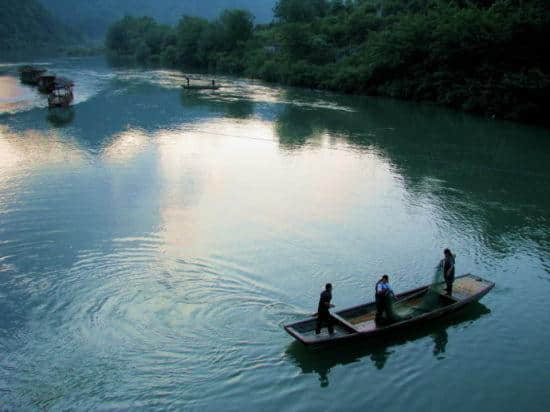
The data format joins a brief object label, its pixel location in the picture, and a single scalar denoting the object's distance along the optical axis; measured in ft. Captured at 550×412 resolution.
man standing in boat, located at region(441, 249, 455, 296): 48.60
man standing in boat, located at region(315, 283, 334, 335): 41.19
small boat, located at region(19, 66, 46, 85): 192.48
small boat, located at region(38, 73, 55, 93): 165.78
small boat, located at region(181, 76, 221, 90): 190.58
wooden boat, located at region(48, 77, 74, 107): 141.79
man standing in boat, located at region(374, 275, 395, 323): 42.75
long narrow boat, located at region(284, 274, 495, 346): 41.91
